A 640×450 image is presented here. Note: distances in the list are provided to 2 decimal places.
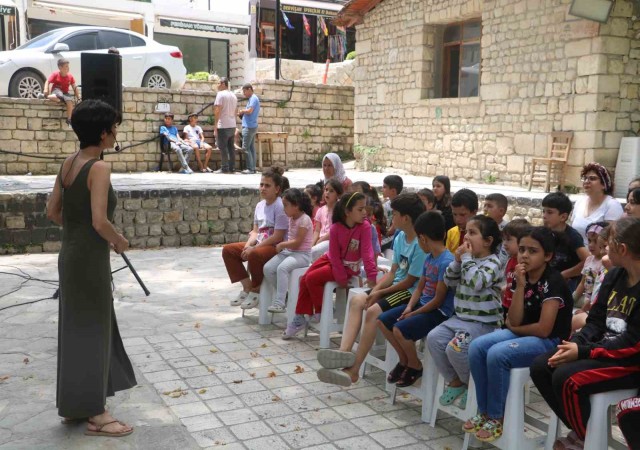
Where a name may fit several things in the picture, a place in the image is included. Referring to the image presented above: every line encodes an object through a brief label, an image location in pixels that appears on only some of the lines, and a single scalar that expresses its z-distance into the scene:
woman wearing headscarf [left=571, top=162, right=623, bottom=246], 5.12
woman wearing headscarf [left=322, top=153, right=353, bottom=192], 6.75
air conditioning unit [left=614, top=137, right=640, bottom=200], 10.13
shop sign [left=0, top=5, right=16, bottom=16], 18.91
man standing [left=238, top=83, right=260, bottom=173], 14.62
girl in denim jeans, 3.16
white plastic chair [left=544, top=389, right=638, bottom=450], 2.78
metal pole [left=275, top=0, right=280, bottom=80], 16.87
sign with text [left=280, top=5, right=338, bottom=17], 23.95
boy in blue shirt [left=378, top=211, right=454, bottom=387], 3.82
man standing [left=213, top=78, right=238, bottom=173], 14.21
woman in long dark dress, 3.31
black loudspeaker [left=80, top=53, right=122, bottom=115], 6.31
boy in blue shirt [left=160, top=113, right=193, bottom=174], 14.19
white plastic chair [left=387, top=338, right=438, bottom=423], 3.73
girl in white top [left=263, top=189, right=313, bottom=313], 5.50
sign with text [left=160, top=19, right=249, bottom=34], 23.19
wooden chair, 10.76
